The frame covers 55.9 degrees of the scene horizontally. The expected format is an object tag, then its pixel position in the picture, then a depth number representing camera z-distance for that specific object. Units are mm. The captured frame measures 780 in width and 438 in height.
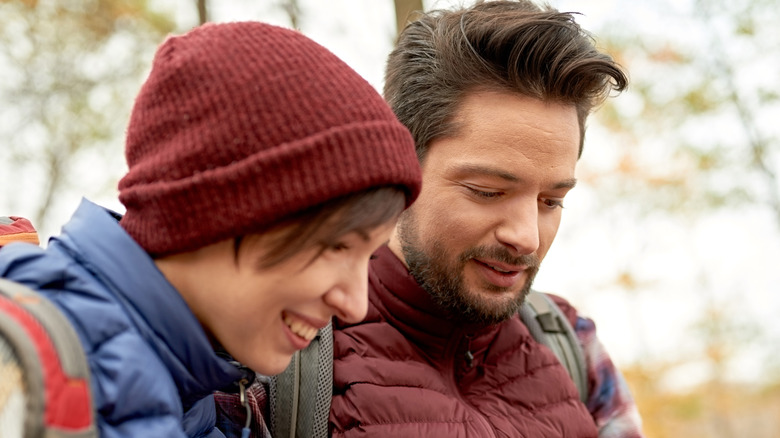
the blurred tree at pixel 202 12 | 4859
